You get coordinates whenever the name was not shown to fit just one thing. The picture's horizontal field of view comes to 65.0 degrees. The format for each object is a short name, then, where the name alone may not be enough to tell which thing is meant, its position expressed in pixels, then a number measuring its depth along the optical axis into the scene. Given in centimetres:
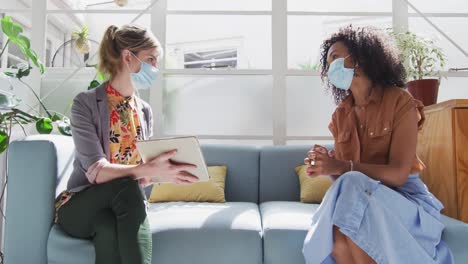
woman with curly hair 112
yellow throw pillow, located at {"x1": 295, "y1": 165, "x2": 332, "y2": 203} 204
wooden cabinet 157
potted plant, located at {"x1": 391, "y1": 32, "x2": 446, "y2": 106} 213
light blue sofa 141
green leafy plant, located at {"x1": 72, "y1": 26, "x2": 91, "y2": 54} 268
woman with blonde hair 124
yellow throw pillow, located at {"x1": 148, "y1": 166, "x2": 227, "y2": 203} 204
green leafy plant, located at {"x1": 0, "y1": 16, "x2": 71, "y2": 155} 205
